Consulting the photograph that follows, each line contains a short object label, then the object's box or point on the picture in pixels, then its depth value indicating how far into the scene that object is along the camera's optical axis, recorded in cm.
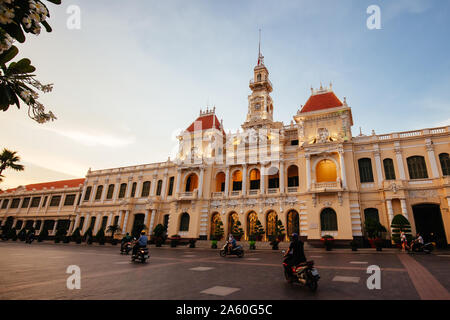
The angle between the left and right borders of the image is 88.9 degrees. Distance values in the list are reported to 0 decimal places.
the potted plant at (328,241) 2080
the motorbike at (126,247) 1646
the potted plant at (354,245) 1925
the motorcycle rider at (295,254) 659
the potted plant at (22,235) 3403
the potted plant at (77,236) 3170
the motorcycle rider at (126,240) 1688
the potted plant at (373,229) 2055
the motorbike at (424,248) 1661
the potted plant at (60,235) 3232
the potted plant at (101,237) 3066
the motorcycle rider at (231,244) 1521
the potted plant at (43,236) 3415
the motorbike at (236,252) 1509
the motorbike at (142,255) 1150
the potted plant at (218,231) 2770
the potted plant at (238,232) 2641
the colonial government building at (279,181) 2292
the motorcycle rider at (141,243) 1171
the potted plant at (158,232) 2877
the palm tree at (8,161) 3024
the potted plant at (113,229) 3347
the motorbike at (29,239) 2888
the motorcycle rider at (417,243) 1710
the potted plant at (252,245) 2169
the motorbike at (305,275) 587
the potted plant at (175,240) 2625
